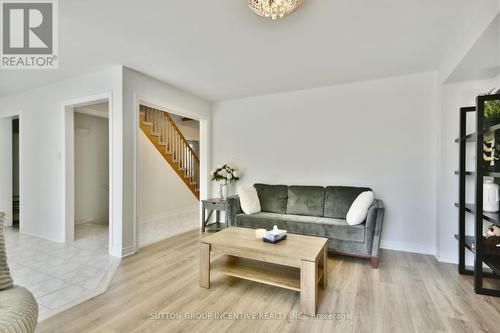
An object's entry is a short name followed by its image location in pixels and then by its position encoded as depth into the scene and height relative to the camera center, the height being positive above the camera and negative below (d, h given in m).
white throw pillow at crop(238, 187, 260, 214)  3.73 -0.57
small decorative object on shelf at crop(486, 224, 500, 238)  2.49 -0.69
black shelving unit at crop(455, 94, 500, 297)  2.18 -0.45
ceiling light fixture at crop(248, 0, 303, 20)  1.82 +1.20
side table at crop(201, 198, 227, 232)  4.18 -0.87
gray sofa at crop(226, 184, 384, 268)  2.88 -0.75
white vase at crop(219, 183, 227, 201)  4.46 -0.50
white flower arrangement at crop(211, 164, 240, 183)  4.37 -0.16
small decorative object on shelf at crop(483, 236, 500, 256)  2.34 -0.79
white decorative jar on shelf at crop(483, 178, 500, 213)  2.41 -0.33
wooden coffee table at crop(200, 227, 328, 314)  1.94 -0.84
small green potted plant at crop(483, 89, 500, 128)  2.28 +0.50
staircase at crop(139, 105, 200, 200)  5.27 +0.47
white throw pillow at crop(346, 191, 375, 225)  2.96 -0.55
